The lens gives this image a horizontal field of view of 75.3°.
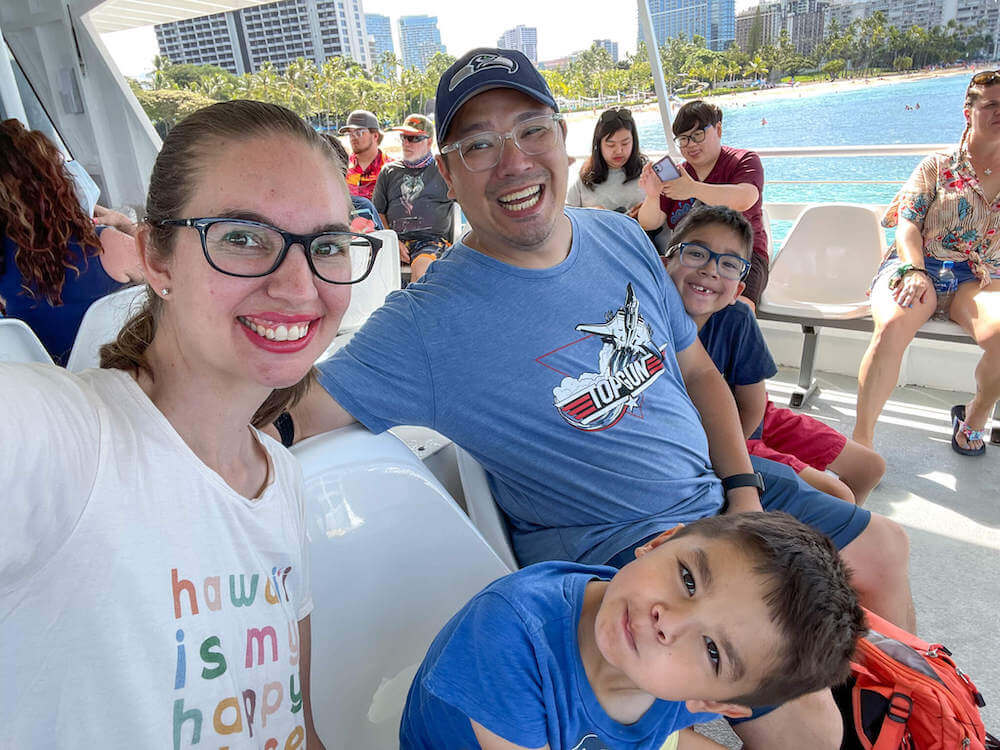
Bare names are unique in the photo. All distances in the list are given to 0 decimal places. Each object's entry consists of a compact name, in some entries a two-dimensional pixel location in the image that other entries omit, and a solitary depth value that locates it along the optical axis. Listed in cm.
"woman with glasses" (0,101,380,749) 58
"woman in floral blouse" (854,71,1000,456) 275
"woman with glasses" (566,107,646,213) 395
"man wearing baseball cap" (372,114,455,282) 491
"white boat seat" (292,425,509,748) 101
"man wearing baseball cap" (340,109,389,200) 529
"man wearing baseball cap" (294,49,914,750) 127
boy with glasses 182
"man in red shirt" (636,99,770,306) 313
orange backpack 124
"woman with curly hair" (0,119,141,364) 205
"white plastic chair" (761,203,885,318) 354
